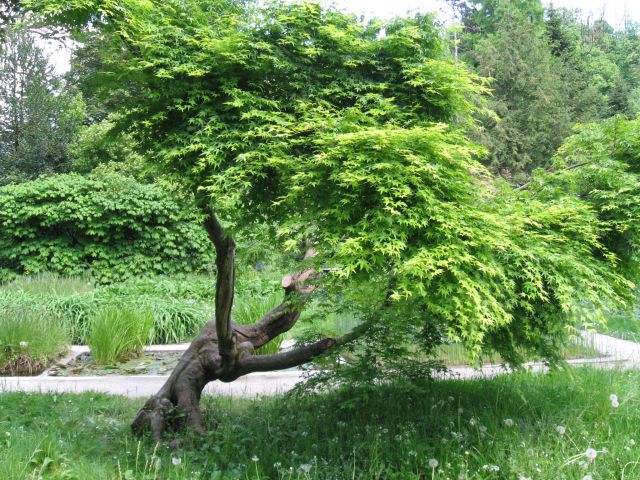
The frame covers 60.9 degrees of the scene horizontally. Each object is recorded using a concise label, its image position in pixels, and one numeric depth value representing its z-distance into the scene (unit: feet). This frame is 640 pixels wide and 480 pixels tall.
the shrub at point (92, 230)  38.45
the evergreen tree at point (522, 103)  77.82
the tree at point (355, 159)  8.95
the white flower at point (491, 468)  10.29
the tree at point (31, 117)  57.36
